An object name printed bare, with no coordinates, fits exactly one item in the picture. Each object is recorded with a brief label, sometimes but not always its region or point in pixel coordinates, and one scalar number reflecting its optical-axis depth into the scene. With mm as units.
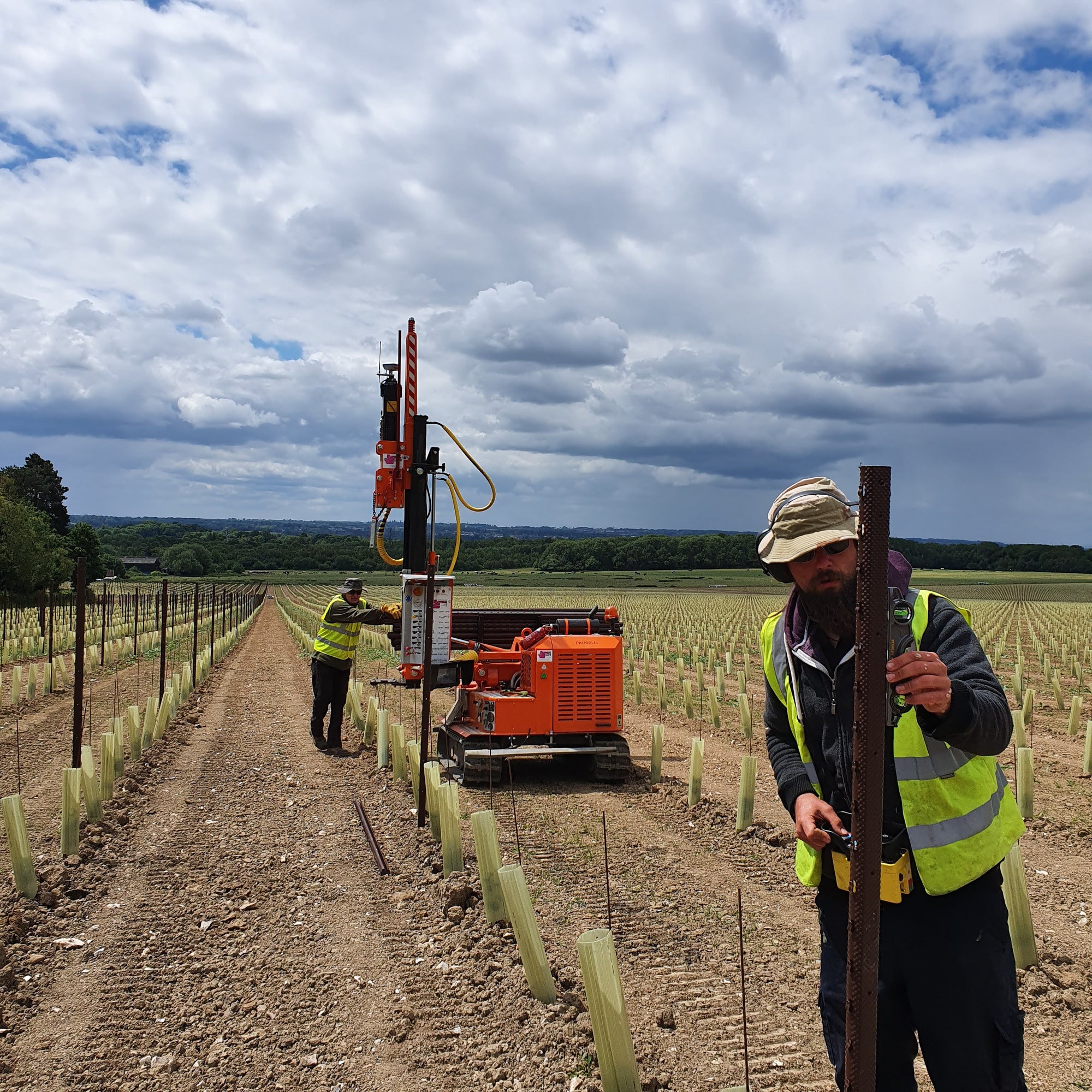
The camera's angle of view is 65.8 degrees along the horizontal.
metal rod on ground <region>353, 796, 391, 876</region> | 6066
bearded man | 2137
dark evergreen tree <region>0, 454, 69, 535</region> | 70312
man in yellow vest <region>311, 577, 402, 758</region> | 10289
